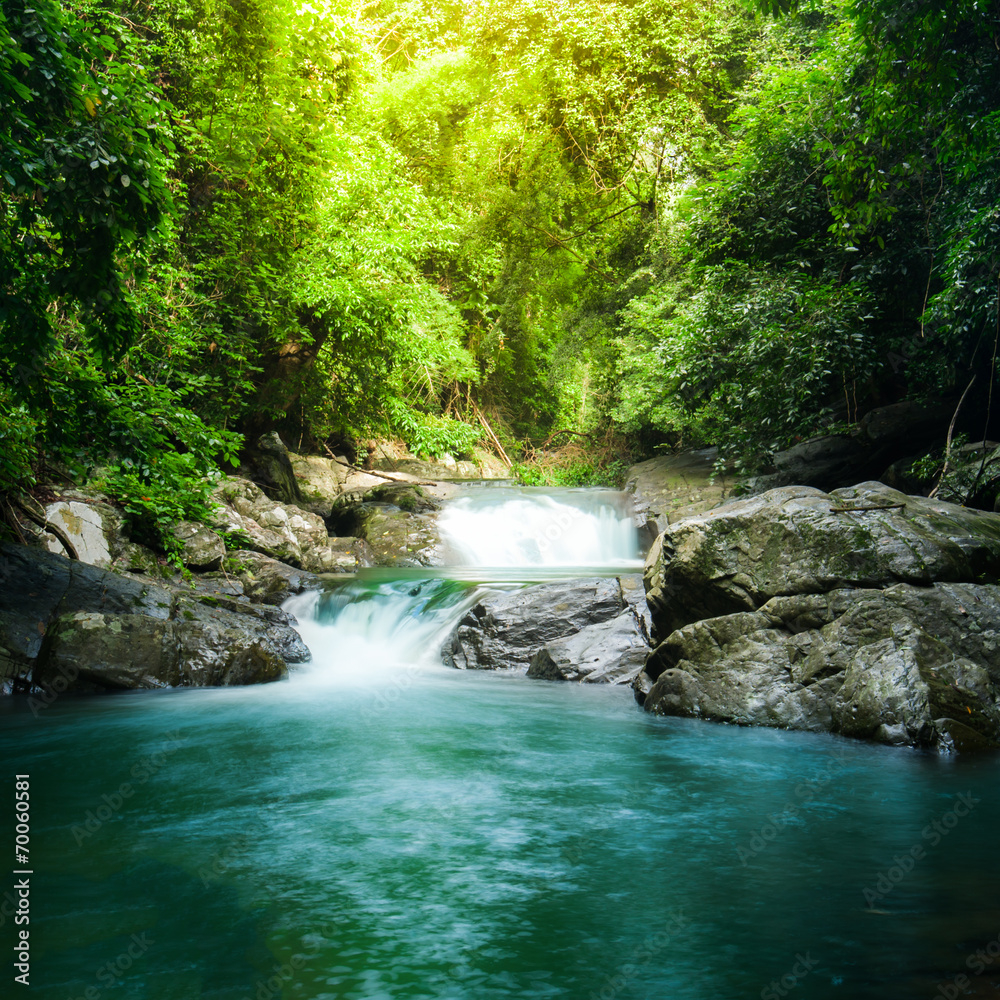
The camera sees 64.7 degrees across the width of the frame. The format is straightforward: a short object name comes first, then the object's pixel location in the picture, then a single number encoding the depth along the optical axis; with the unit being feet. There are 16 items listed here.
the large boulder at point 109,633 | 26.30
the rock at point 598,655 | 30.60
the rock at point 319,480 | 68.49
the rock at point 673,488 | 58.01
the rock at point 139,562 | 37.09
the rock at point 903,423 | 43.68
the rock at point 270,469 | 61.11
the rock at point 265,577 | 41.70
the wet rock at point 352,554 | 55.98
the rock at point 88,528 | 35.78
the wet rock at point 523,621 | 33.55
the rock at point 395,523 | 59.88
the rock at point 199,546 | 41.01
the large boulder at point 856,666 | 19.69
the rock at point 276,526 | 48.83
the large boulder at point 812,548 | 22.97
